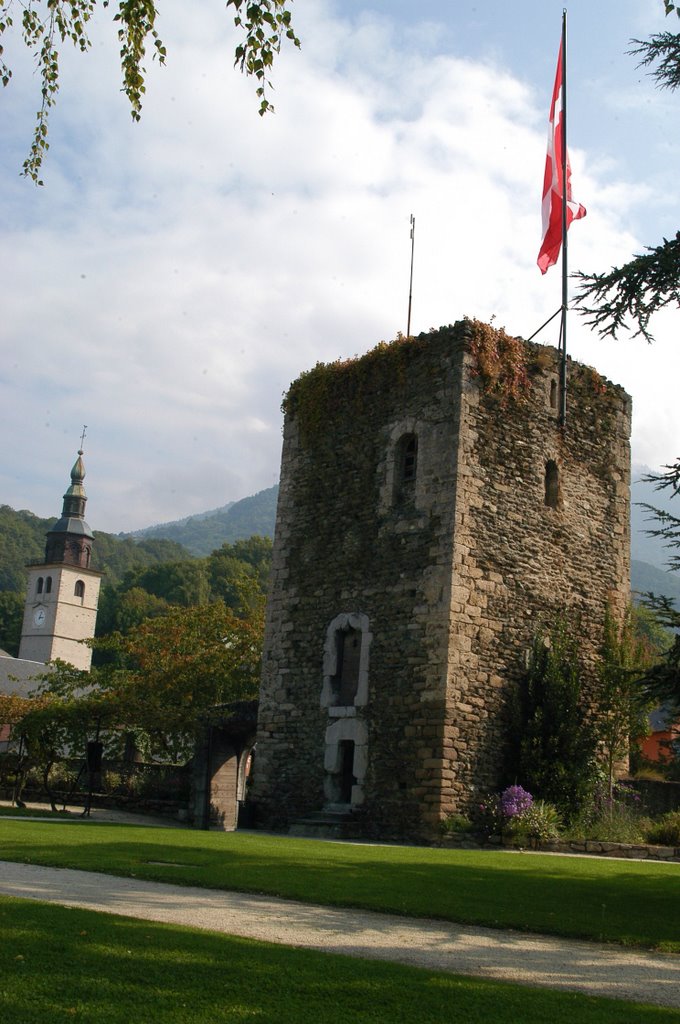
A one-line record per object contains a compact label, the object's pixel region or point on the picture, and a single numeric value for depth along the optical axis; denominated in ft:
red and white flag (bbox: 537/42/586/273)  70.79
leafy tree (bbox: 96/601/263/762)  91.50
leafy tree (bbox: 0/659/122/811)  88.84
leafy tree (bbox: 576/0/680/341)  35.63
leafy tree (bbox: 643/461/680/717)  33.35
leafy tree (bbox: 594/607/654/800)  66.95
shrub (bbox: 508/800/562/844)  56.13
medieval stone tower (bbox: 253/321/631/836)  60.34
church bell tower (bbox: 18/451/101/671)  289.53
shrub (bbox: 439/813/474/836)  56.95
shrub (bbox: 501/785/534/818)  57.67
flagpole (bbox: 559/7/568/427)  67.10
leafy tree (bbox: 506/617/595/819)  60.85
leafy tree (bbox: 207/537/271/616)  279.69
